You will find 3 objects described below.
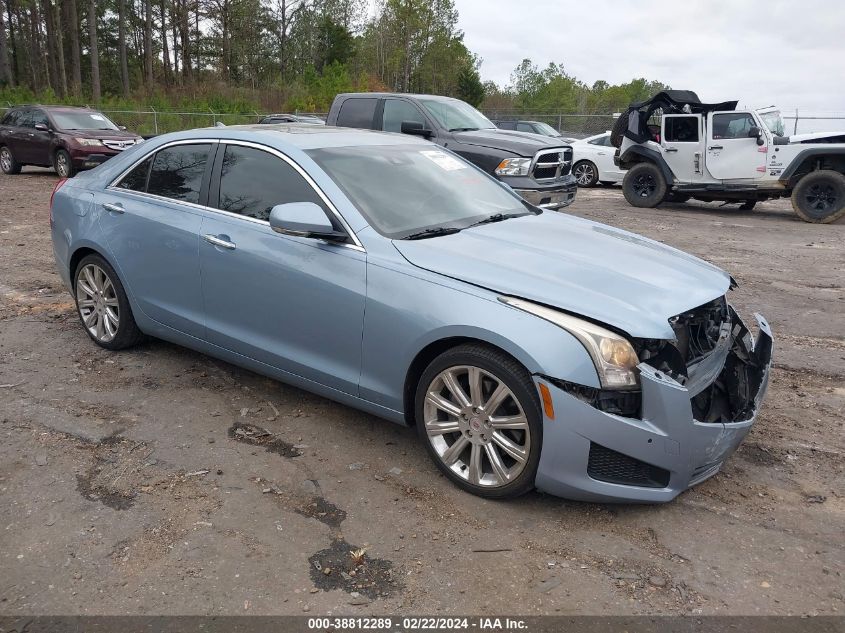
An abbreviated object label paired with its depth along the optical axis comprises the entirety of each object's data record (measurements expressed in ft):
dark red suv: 54.03
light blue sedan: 10.14
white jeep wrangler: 42.68
